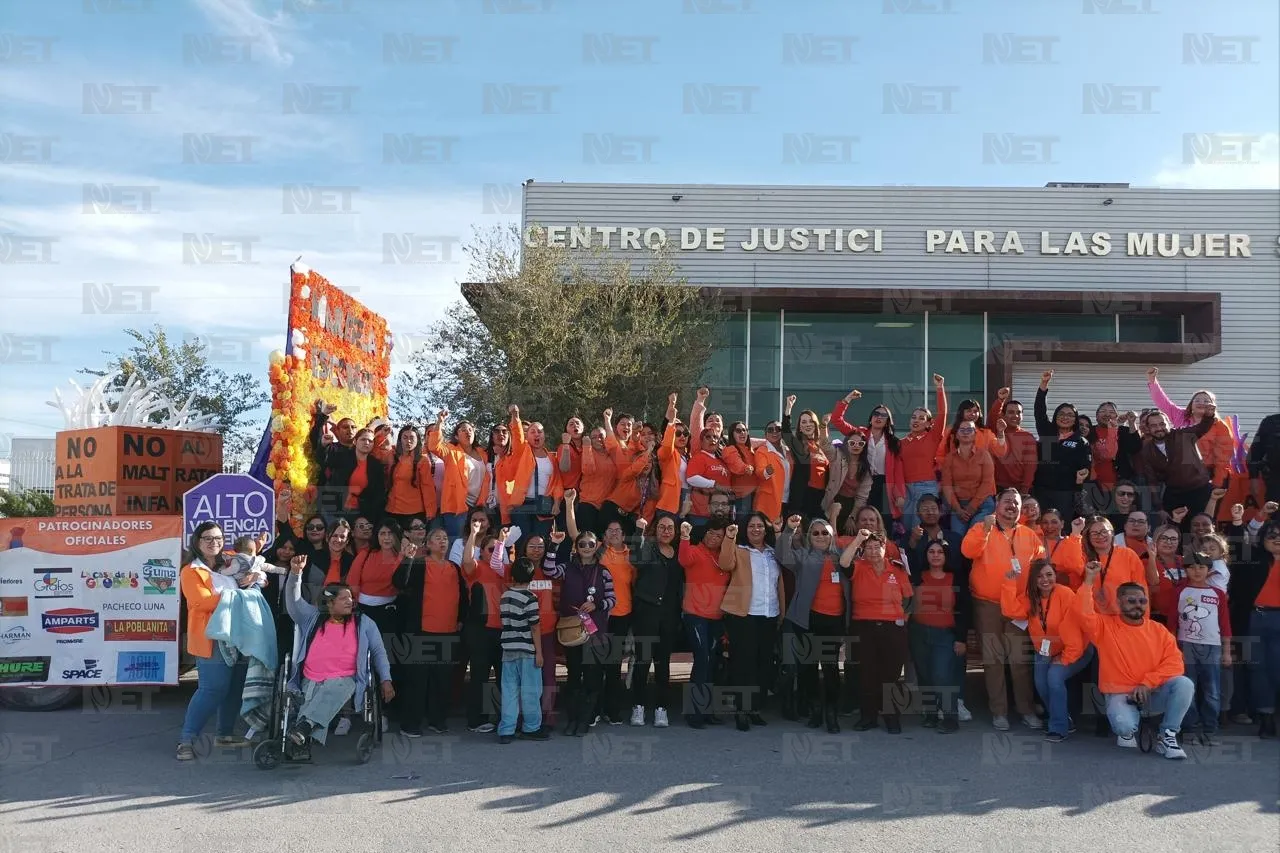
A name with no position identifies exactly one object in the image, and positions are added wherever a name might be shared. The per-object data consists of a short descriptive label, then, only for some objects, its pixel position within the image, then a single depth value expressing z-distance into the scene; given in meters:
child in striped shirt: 7.57
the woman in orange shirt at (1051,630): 7.68
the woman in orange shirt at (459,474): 8.99
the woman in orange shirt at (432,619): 7.89
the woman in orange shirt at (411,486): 9.09
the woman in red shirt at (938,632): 8.09
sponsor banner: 8.59
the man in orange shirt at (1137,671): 7.23
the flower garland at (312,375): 8.93
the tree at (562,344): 15.74
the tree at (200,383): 24.86
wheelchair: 6.84
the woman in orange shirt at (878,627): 7.94
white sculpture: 10.56
